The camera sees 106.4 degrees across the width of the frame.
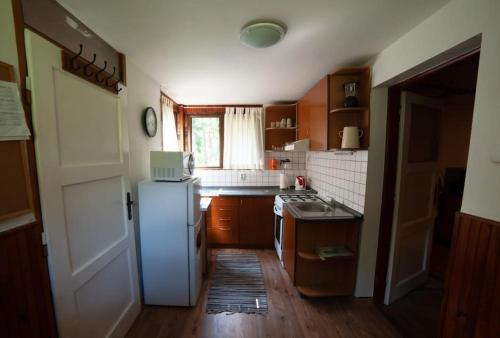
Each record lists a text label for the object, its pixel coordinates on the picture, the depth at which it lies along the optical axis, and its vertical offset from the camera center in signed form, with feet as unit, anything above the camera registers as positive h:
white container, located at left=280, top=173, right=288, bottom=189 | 10.49 -1.65
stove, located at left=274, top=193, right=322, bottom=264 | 8.04 -2.47
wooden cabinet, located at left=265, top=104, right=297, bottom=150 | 10.27 +1.28
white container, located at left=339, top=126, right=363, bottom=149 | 5.64 +0.46
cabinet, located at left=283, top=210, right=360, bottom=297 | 6.25 -3.64
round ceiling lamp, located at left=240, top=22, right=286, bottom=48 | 3.86 +2.53
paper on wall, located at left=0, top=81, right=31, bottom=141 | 2.48 +0.47
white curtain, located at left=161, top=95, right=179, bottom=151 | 8.29 +1.09
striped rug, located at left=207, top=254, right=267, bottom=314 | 6.04 -5.02
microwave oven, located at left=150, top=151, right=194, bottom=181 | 5.68 -0.45
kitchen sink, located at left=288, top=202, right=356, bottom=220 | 6.06 -2.09
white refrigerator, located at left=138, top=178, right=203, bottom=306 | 5.63 -2.80
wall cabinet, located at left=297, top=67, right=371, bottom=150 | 5.74 +1.47
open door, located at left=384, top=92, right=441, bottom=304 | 5.78 -1.38
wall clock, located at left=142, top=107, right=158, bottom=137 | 6.41 +1.02
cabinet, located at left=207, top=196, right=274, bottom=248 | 9.44 -3.57
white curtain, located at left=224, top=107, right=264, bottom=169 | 10.52 +0.70
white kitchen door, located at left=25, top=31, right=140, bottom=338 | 3.08 -0.92
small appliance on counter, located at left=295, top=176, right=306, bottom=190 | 10.32 -1.73
